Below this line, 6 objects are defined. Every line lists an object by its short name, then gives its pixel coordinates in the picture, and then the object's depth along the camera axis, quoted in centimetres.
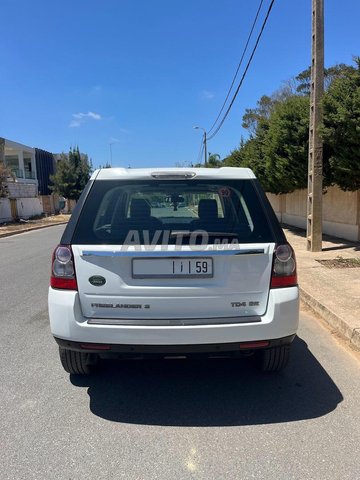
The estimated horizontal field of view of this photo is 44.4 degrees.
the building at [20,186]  3272
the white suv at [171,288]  307
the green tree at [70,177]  4737
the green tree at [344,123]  924
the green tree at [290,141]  1311
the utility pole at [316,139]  992
